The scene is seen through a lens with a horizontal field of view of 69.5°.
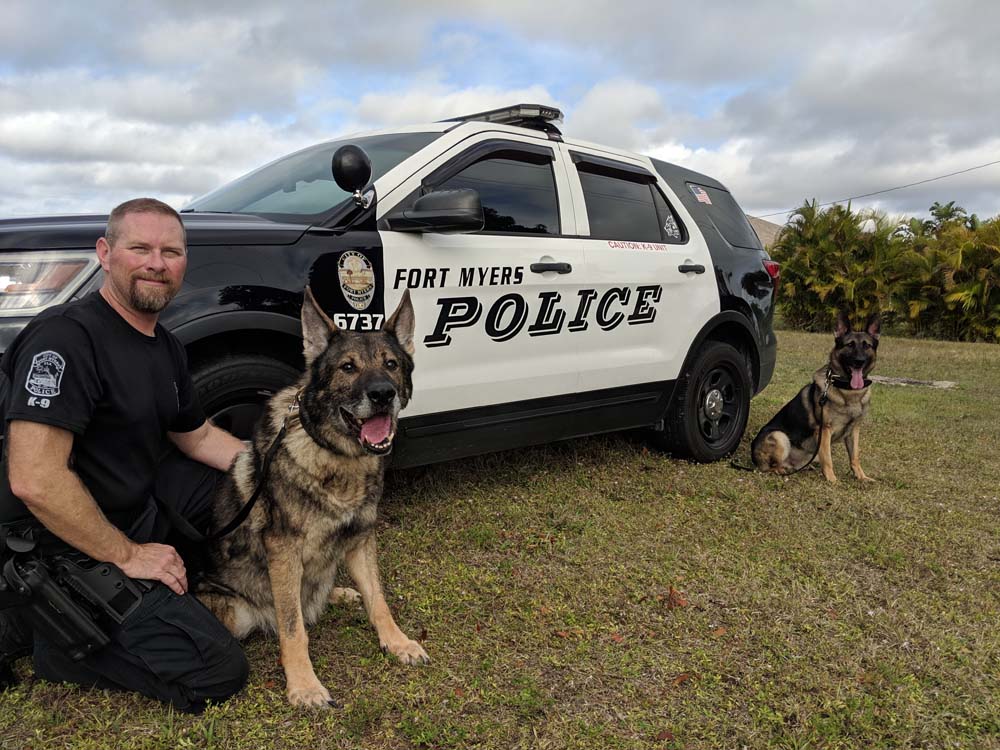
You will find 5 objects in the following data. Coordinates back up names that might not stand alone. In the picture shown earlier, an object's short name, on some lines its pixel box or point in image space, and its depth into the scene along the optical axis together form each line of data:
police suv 2.92
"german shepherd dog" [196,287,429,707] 2.46
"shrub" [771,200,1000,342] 17.09
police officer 2.08
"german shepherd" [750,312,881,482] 5.16
